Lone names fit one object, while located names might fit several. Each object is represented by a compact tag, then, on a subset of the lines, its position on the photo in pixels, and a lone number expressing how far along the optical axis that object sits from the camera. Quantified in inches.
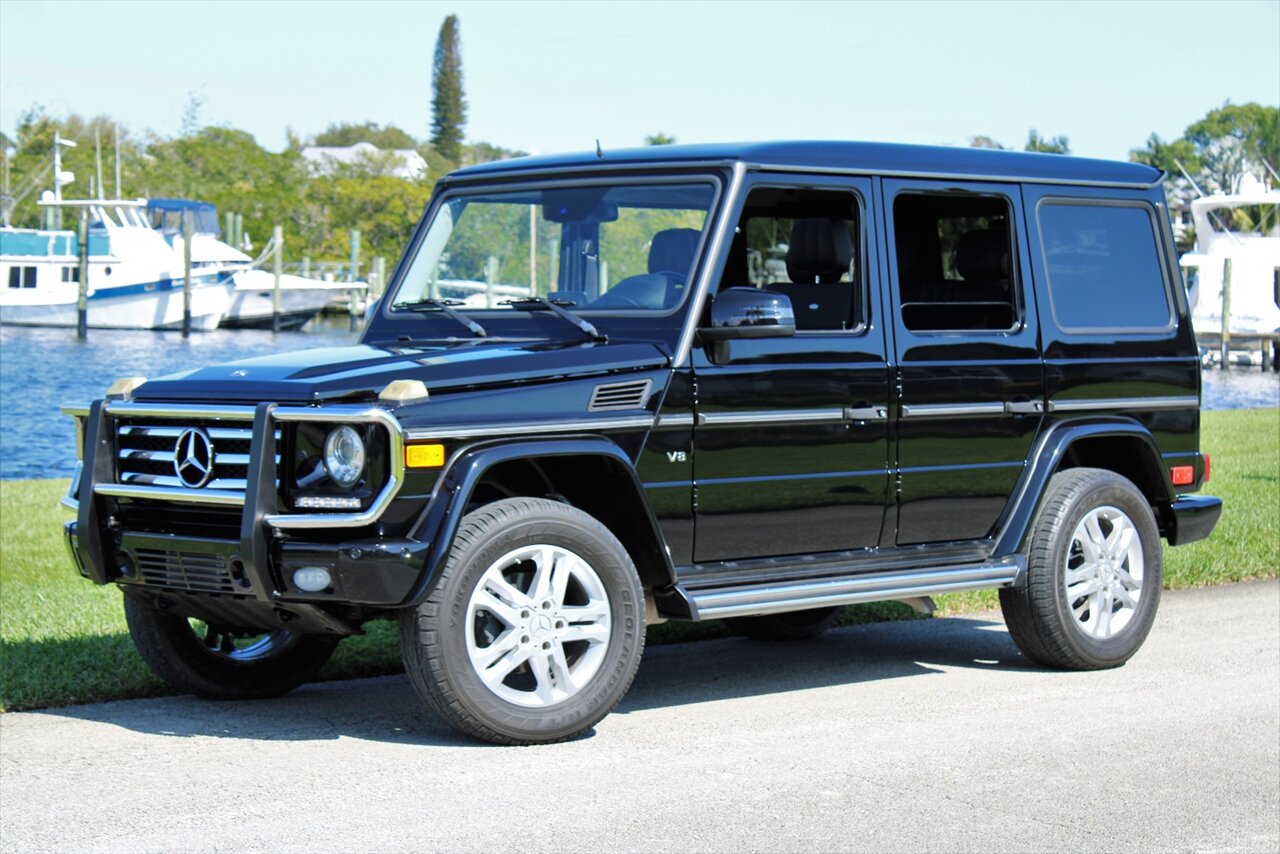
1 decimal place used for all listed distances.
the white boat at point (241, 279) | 2888.8
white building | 4077.3
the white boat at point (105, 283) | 2778.1
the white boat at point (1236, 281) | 2329.0
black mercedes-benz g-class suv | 248.4
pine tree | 5757.9
